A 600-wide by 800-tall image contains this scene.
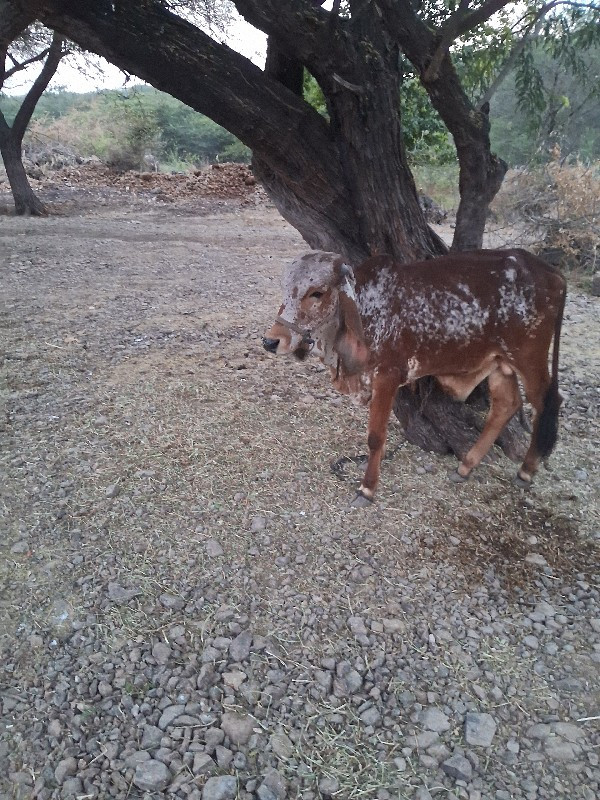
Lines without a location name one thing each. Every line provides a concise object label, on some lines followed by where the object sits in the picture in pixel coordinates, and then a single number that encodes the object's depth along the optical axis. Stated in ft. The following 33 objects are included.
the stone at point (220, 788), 7.44
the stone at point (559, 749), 7.93
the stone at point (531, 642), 9.65
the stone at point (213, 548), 11.33
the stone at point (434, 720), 8.34
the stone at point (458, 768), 7.72
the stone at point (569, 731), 8.19
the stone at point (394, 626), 9.89
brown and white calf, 11.06
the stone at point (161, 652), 9.27
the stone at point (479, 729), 8.16
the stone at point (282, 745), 7.97
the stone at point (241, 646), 9.36
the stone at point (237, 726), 8.15
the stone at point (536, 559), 11.36
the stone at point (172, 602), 10.25
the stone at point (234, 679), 8.90
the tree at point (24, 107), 39.93
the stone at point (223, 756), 7.82
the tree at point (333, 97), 10.62
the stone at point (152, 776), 7.54
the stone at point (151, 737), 8.05
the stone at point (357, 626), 9.84
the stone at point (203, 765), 7.75
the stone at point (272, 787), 7.45
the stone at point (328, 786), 7.54
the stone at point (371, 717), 8.40
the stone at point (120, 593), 10.34
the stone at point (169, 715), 8.30
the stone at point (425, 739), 8.11
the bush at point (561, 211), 31.86
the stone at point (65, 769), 7.64
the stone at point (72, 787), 7.47
